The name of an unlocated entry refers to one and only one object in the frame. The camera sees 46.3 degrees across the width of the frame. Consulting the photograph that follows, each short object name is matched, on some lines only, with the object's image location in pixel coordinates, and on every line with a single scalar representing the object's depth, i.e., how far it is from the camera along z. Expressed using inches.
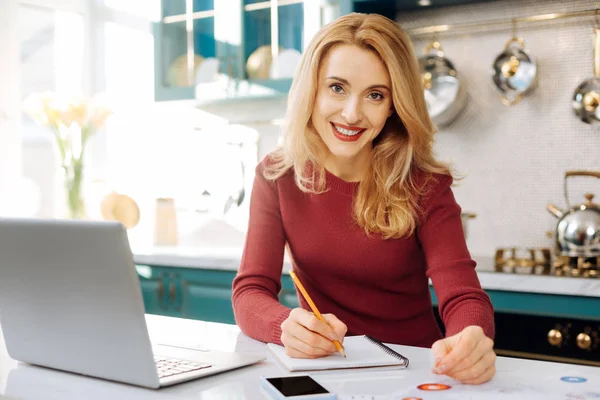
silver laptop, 35.2
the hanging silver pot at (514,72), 104.9
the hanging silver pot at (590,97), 99.5
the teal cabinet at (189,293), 112.4
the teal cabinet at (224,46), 121.6
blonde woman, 58.8
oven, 84.5
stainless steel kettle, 90.4
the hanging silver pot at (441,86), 110.7
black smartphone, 34.3
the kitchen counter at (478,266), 84.7
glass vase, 130.7
